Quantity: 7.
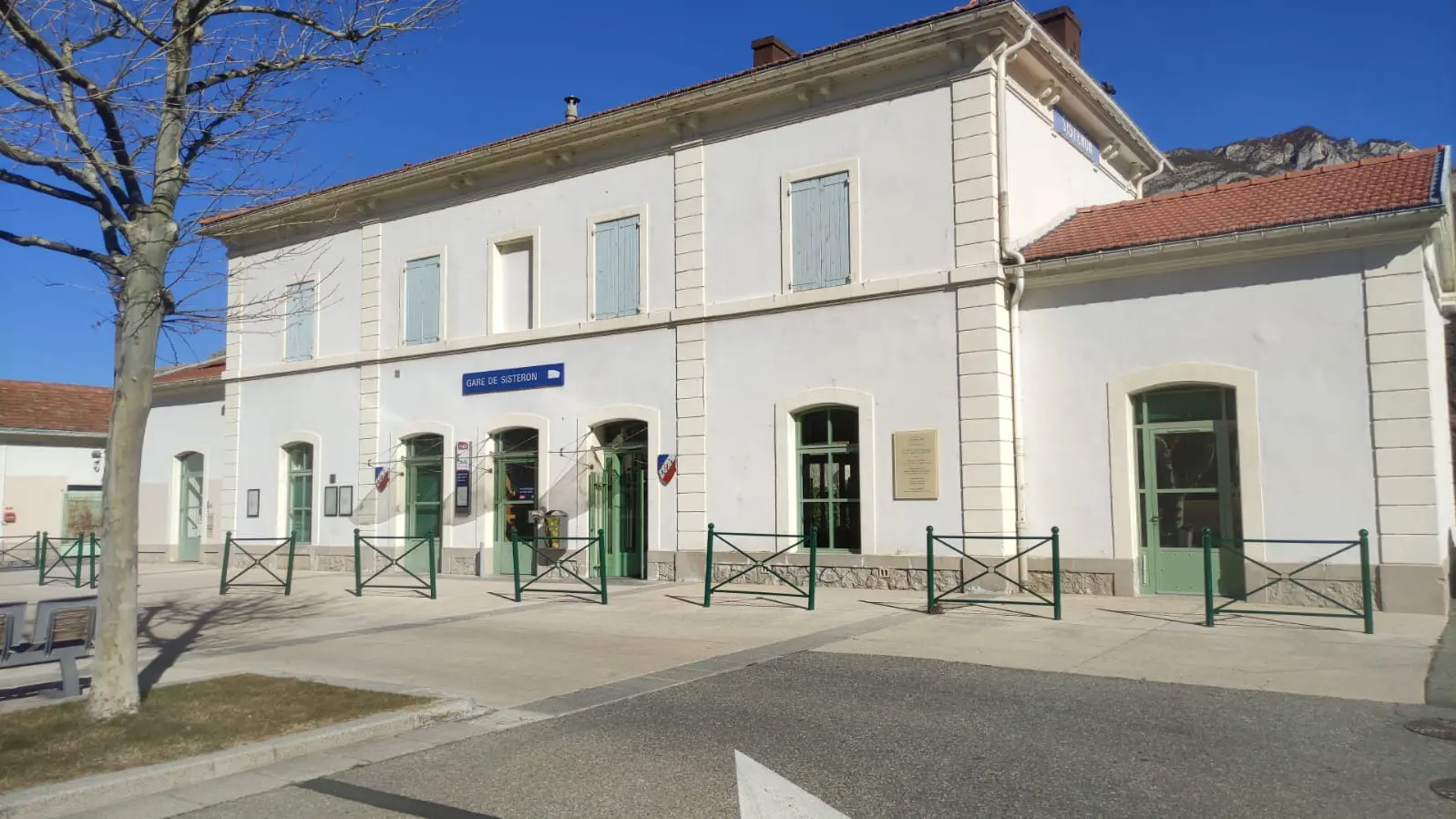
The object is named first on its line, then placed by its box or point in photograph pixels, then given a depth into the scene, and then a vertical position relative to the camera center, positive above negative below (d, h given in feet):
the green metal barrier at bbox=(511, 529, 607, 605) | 39.60 -3.62
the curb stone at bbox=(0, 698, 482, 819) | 15.48 -4.70
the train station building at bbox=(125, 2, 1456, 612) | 35.63 +5.61
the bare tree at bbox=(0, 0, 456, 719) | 20.63 +5.62
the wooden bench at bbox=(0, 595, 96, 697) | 22.04 -3.38
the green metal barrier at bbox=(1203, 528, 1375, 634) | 29.32 -3.33
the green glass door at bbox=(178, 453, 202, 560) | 70.54 -1.89
